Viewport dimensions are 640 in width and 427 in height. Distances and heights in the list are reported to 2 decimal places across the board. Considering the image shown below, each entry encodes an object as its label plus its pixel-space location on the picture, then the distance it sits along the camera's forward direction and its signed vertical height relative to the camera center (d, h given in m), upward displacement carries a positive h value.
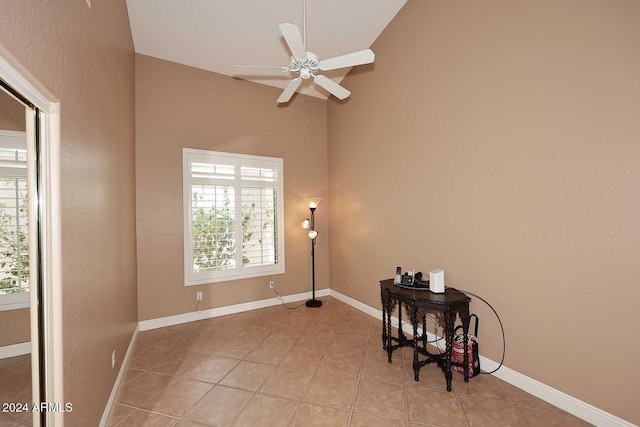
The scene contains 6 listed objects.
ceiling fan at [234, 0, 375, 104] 2.18 +1.33
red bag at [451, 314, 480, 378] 2.59 -1.36
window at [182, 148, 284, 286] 4.04 -0.03
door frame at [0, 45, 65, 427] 1.20 -0.26
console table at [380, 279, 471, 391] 2.45 -0.91
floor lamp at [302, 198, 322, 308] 4.65 -0.43
